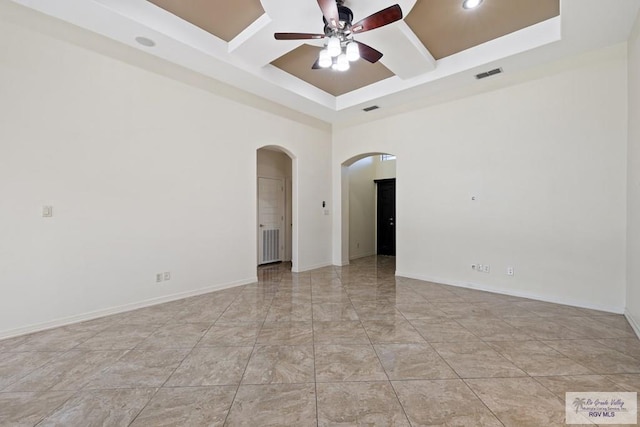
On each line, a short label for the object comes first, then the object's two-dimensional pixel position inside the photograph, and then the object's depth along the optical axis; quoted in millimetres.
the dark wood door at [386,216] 8094
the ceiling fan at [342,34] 2572
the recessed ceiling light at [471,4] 3089
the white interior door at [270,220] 6645
